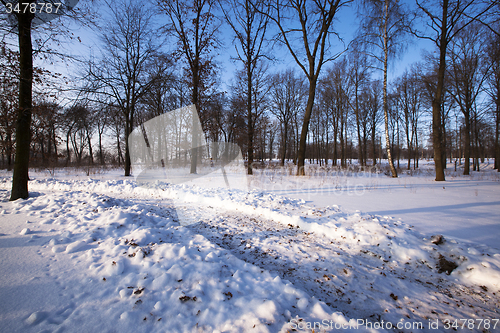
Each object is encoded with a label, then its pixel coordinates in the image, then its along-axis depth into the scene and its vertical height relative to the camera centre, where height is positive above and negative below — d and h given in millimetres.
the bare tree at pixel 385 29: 11602 +8430
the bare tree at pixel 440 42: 8906 +5955
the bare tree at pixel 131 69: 13438 +7063
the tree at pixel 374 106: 23464 +7558
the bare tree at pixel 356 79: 19481 +8816
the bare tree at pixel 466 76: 15773 +7417
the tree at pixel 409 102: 23516 +7813
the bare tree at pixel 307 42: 10852 +7254
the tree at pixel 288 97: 25750 +9227
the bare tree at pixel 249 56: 12703 +7682
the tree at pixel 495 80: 13078 +7119
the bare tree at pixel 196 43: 10491 +7807
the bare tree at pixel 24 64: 5387 +3021
